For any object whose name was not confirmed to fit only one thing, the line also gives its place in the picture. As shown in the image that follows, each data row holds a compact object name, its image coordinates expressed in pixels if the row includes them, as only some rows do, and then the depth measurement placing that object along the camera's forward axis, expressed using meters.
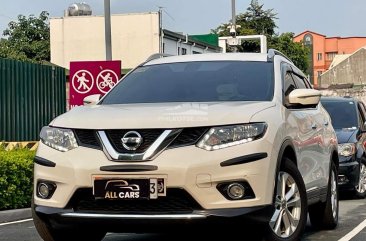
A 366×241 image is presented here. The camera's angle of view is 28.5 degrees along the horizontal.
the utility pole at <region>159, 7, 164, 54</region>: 42.46
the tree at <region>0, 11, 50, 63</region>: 49.34
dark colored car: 11.08
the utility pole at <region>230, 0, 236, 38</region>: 27.82
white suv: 4.84
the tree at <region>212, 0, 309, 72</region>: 59.47
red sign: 13.23
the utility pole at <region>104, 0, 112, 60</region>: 15.08
